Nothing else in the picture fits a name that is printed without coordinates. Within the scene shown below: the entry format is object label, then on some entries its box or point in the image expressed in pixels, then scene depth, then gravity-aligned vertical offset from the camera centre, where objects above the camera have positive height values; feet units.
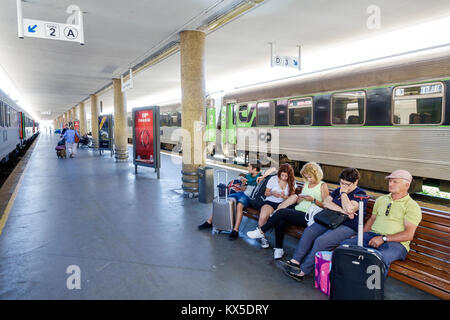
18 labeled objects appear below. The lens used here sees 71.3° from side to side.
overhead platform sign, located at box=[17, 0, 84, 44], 19.35 +6.92
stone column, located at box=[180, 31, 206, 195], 25.79 +2.73
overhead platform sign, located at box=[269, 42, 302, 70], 30.76 +7.25
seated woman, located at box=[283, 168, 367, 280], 12.12 -4.02
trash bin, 23.98 -3.91
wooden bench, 10.03 -4.46
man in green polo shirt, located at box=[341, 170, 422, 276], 10.93 -3.35
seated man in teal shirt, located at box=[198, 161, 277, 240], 16.53 -3.48
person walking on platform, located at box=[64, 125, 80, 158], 54.90 -0.25
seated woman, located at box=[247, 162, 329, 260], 14.33 -3.52
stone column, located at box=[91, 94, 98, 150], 75.10 +4.41
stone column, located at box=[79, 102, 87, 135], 93.65 +5.01
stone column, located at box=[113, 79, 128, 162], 50.44 +2.05
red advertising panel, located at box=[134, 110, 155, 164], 34.53 -0.10
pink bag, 11.09 -4.97
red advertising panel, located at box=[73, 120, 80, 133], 99.94 +3.69
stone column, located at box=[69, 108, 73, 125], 148.39 +10.83
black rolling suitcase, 9.69 -4.50
